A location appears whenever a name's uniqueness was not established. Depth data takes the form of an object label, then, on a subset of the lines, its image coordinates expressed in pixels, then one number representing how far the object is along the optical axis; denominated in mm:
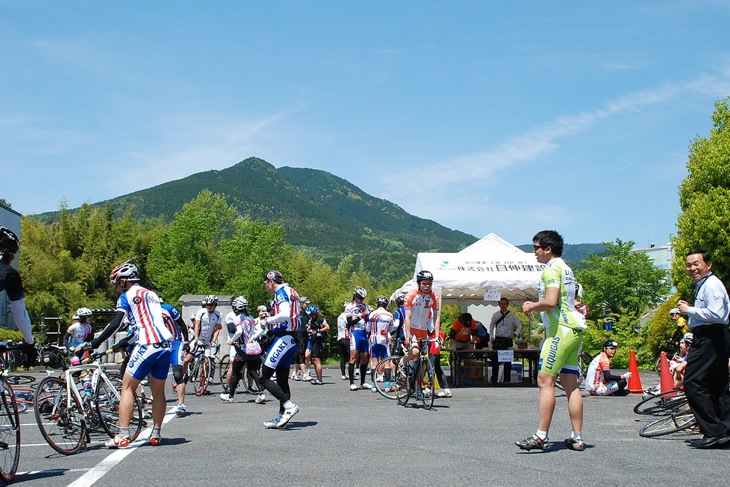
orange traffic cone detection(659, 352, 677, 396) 14566
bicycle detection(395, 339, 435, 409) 12648
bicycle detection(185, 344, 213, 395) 15609
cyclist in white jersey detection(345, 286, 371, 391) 16984
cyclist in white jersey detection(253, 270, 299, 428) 9852
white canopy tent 17891
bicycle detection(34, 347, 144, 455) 8016
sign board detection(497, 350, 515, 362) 17938
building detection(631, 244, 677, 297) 130500
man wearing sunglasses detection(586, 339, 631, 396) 15438
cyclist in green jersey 7422
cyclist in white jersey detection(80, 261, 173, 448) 8156
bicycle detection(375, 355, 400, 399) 13720
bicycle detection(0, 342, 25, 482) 6242
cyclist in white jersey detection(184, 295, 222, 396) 15597
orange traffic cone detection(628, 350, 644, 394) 16592
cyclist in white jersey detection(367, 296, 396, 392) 16672
